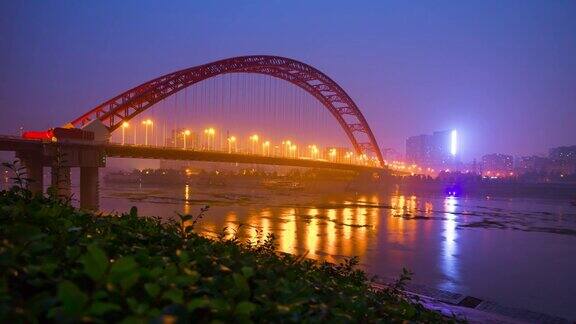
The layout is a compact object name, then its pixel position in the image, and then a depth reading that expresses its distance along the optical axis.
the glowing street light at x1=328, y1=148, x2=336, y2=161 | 108.62
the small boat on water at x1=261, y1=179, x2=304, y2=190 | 116.62
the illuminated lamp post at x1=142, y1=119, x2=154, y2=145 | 54.31
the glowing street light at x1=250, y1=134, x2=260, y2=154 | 79.19
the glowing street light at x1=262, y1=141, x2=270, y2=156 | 86.38
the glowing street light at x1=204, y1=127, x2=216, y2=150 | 64.74
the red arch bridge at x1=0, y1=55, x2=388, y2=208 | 37.16
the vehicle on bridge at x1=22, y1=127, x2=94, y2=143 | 37.22
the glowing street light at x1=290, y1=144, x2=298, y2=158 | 104.11
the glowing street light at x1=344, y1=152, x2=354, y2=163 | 119.03
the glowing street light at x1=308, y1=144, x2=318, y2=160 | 104.81
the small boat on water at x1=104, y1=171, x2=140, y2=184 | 140.81
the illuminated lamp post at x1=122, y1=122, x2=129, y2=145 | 55.34
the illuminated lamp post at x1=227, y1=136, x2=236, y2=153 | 66.38
